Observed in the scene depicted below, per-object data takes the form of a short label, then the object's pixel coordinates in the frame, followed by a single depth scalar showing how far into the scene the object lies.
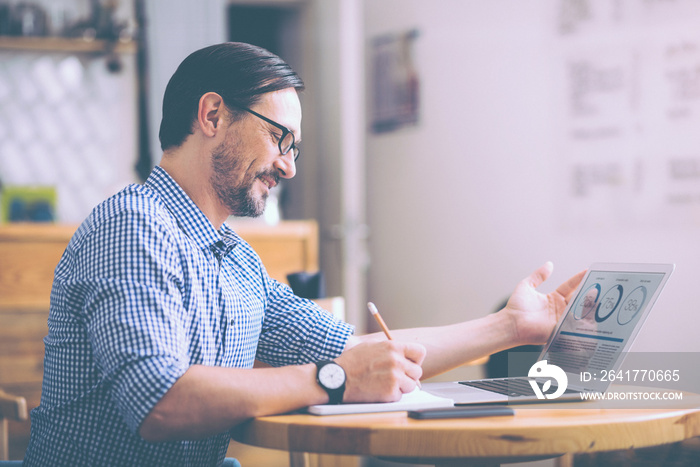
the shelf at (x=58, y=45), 3.89
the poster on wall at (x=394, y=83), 3.99
